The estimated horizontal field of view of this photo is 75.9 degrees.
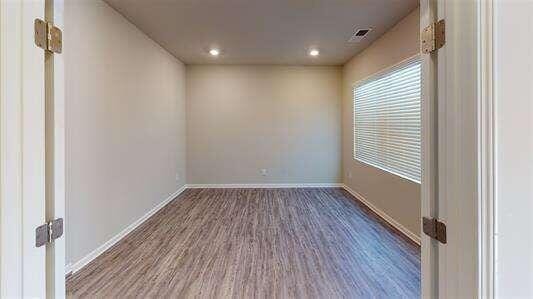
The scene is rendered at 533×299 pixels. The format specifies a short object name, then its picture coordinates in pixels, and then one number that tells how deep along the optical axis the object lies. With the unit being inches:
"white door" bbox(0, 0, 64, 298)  34.6
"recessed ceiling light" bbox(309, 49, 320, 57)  230.4
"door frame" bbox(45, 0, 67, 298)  42.7
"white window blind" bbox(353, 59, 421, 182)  155.3
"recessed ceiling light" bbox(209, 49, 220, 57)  229.9
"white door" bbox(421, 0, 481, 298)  36.6
